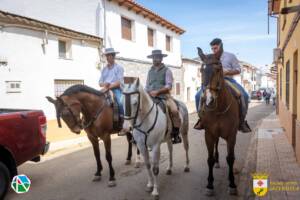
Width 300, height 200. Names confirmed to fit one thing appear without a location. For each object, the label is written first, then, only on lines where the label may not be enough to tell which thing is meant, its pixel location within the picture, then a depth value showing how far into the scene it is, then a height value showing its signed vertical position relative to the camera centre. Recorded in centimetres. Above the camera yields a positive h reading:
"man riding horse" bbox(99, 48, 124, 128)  577 +36
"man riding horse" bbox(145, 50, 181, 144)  520 +11
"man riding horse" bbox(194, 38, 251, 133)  497 +10
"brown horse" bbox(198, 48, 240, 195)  392 -37
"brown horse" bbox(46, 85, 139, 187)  463 -40
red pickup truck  430 -82
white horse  405 -55
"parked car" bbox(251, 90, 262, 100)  4298 -101
